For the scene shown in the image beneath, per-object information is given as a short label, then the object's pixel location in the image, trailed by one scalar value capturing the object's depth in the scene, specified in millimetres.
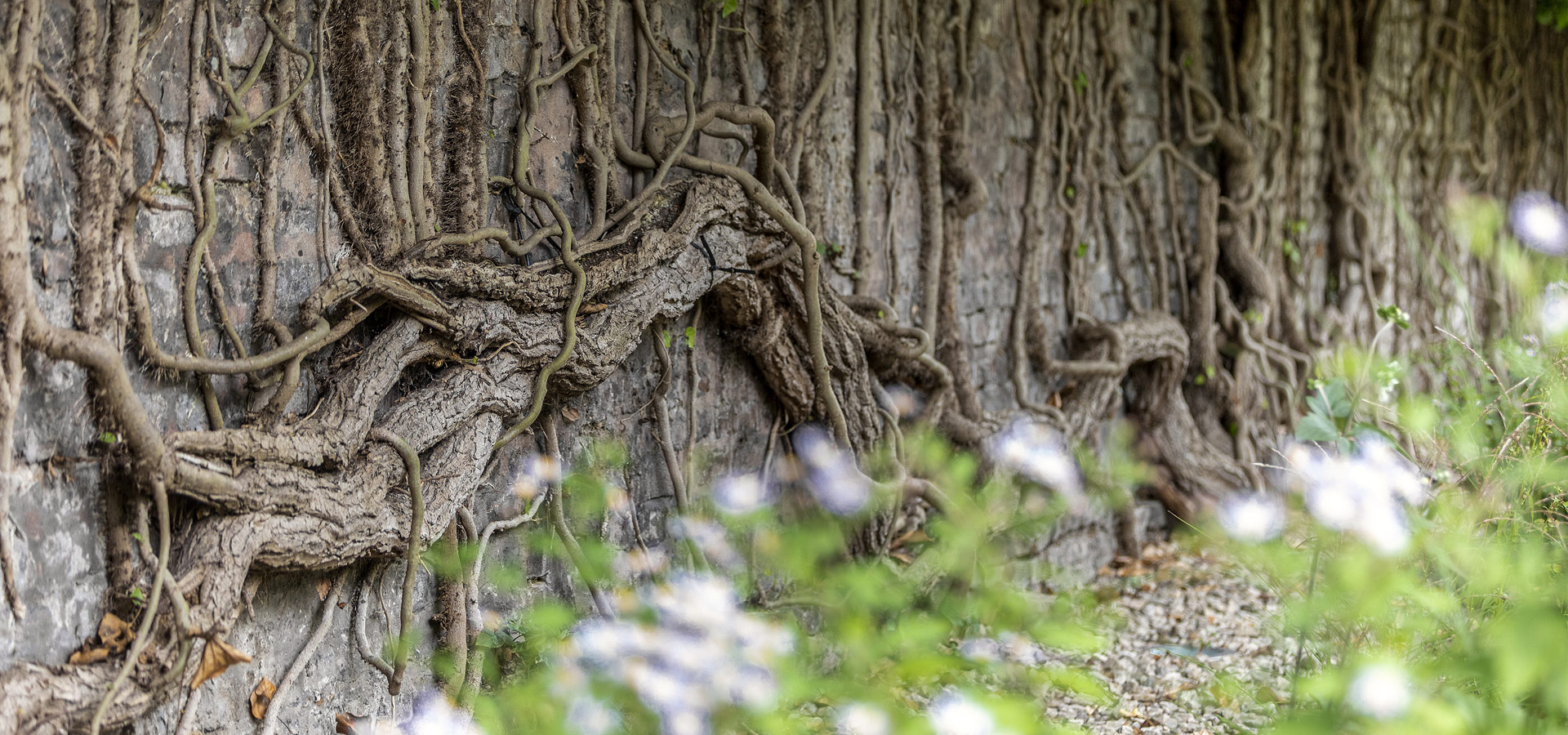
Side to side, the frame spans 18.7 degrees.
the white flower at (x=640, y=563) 5490
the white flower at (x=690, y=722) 4732
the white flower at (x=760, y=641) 4733
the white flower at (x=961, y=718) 4369
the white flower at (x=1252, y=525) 5002
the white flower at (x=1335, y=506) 4807
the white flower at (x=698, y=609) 4855
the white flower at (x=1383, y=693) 4030
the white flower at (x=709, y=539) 5555
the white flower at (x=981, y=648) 5579
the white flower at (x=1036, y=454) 5951
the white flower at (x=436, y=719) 5284
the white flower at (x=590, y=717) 4775
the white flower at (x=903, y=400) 5814
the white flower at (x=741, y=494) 5621
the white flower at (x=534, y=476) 5396
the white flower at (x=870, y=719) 4165
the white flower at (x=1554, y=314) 5175
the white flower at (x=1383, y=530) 4756
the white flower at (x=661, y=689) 4740
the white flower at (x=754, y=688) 4595
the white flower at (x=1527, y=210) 7378
